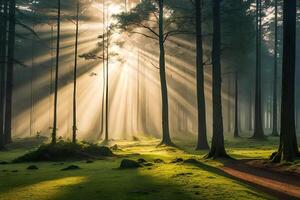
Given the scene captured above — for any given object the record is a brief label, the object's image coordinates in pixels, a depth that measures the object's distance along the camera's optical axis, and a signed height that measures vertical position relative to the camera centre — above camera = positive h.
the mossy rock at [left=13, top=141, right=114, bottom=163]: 24.50 -2.38
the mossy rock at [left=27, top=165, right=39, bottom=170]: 19.24 -2.43
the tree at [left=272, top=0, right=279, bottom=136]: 48.58 +0.85
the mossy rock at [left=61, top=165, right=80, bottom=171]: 18.82 -2.40
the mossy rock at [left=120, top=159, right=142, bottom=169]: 18.80 -2.22
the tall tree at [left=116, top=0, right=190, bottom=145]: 38.23 +8.12
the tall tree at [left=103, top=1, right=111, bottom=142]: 47.36 +7.18
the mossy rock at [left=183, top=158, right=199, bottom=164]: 19.55 -2.17
